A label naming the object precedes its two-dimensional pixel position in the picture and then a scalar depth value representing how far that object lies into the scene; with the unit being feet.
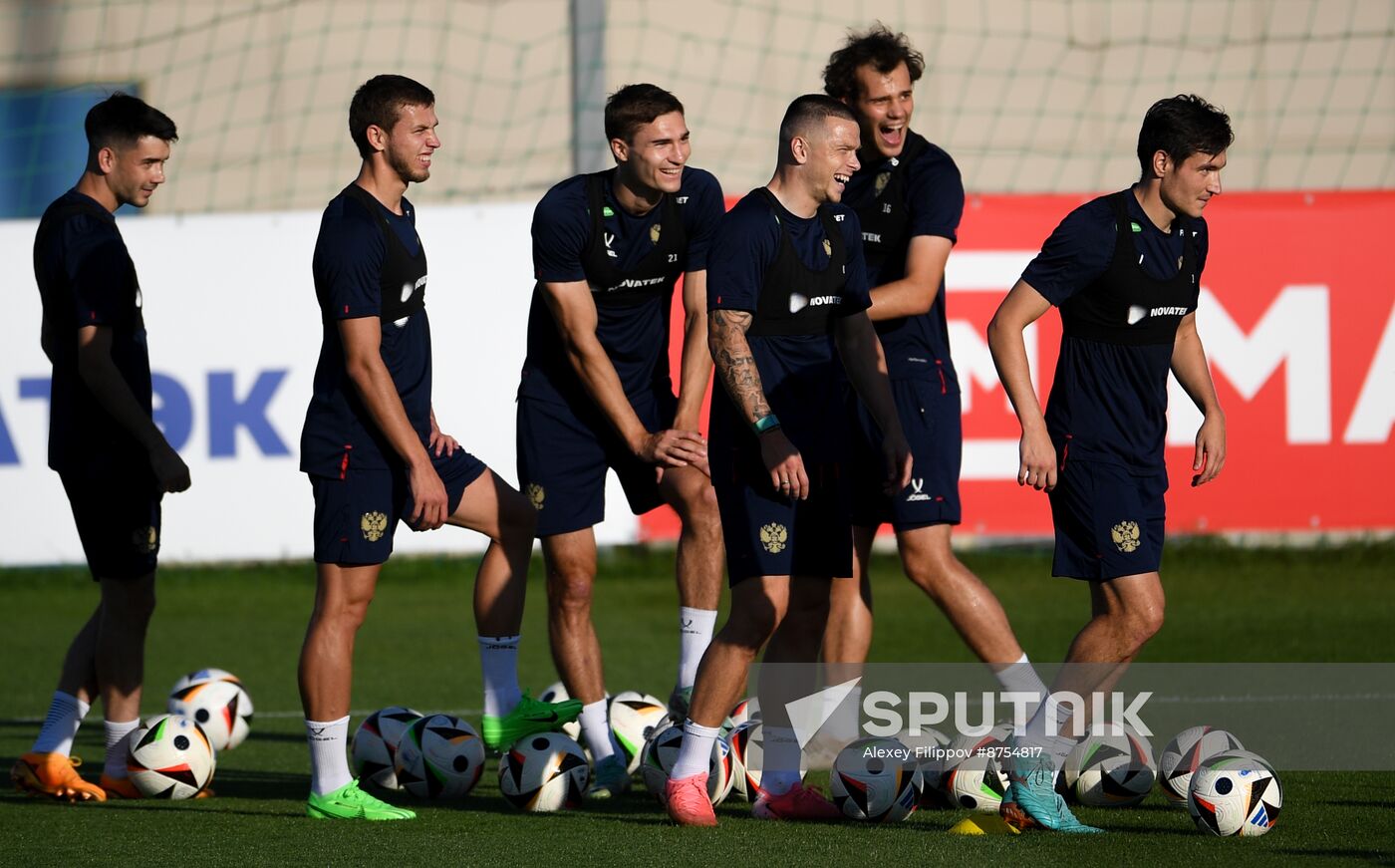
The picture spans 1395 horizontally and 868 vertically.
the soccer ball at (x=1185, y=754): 35.70
